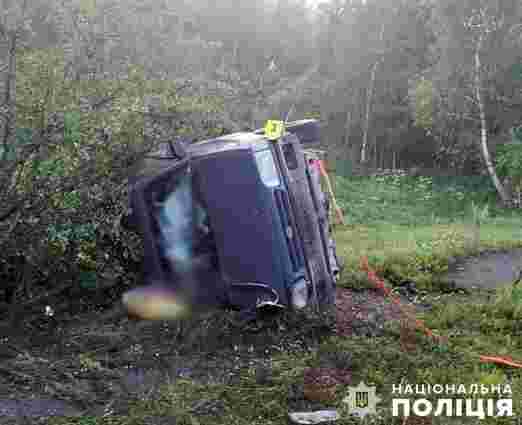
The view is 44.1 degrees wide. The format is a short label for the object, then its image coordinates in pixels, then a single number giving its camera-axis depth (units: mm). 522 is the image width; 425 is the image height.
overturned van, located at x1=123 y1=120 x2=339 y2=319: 4719
